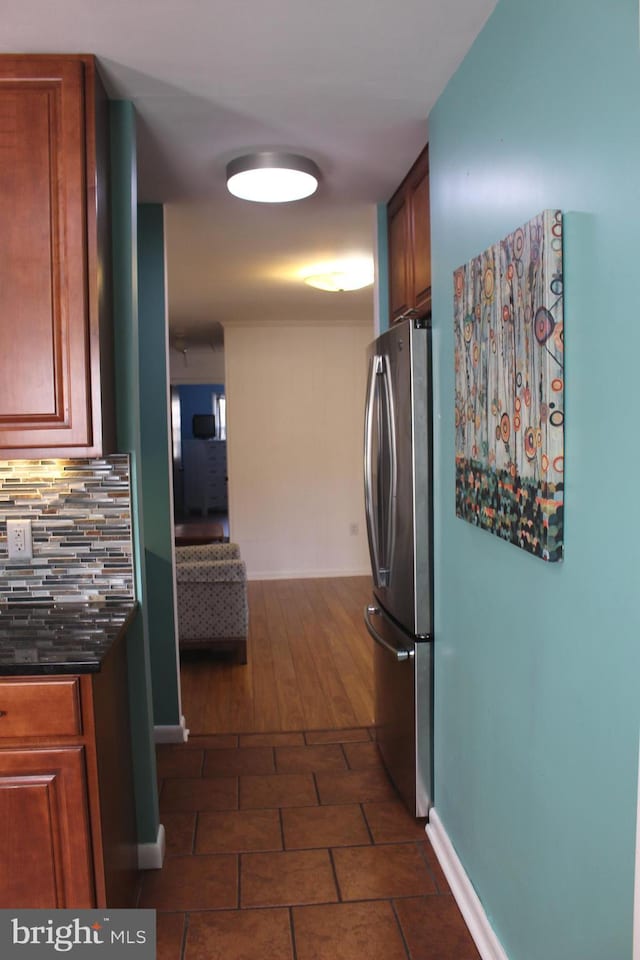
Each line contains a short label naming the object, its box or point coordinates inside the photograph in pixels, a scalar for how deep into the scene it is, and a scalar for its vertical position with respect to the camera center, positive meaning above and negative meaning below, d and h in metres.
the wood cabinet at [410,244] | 2.72 +0.78
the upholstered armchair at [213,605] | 4.55 -0.98
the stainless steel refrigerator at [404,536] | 2.52 -0.34
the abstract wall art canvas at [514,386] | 1.46 +0.12
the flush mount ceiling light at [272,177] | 2.69 +0.98
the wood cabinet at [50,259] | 2.04 +0.52
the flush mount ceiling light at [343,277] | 4.61 +1.05
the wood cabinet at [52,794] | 1.81 -0.85
